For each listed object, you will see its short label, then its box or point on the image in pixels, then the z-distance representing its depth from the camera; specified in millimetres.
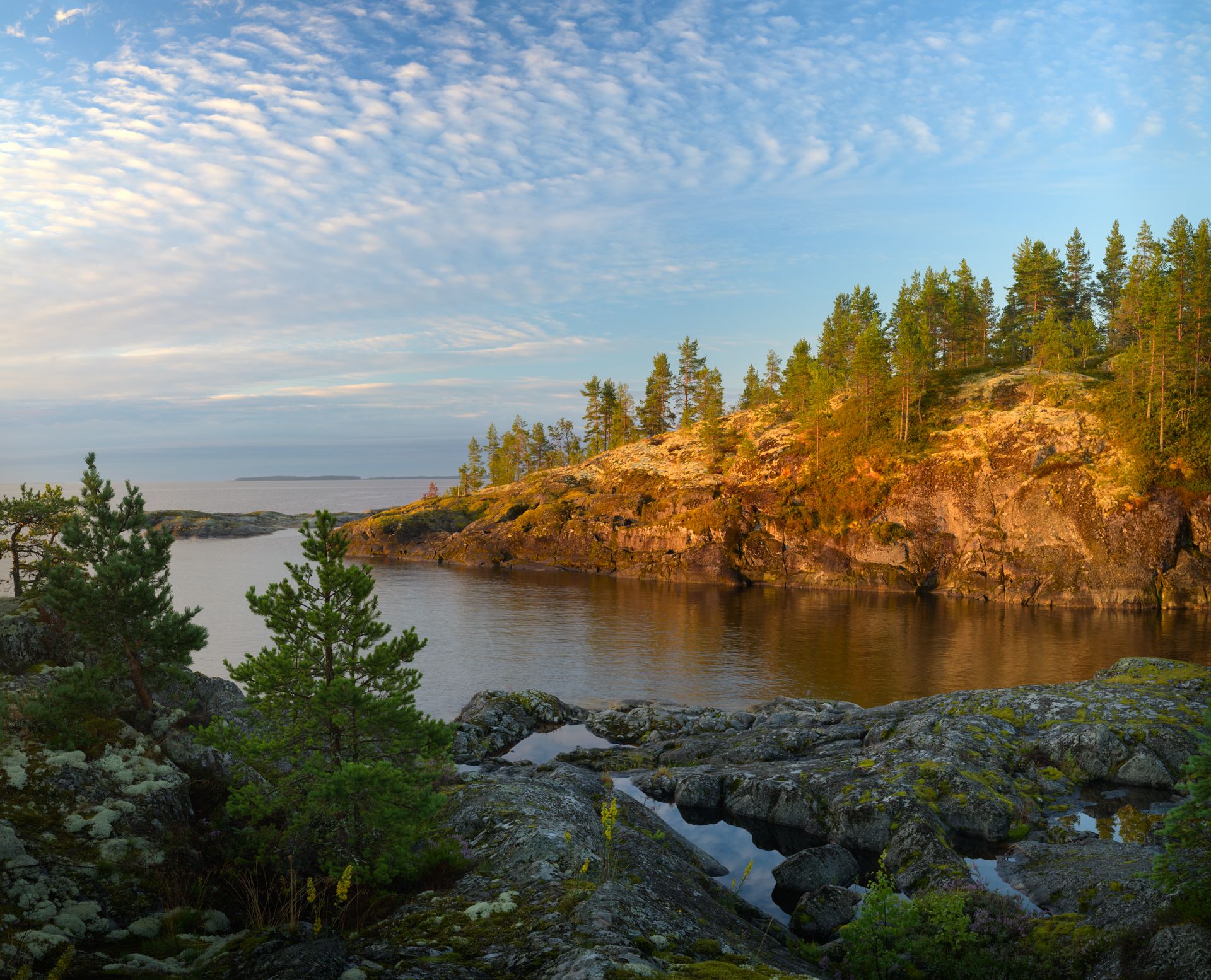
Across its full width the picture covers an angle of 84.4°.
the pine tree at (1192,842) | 11711
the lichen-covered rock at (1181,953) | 11094
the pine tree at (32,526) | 27797
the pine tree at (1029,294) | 109750
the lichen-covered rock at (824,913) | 17781
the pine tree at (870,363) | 98812
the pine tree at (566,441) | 182125
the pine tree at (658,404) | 149125
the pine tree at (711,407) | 117375
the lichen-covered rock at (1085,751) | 26953
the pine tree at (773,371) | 162125
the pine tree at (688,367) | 147375
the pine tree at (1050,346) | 89938
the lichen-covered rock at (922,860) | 18734
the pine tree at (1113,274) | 122681
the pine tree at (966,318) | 113688
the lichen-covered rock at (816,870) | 20594
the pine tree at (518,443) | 181500
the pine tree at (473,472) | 181500
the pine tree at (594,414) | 159625
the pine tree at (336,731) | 14703
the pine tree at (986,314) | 117500
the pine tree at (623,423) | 156000
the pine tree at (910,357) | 94500
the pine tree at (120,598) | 19609
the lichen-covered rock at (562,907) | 11312
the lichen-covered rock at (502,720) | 36031
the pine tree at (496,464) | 175500
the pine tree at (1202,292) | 79375
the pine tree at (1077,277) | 122438
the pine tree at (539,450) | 178875
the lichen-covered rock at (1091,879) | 14695
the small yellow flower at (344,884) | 12250
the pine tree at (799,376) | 115625
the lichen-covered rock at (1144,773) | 26000
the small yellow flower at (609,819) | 13242
